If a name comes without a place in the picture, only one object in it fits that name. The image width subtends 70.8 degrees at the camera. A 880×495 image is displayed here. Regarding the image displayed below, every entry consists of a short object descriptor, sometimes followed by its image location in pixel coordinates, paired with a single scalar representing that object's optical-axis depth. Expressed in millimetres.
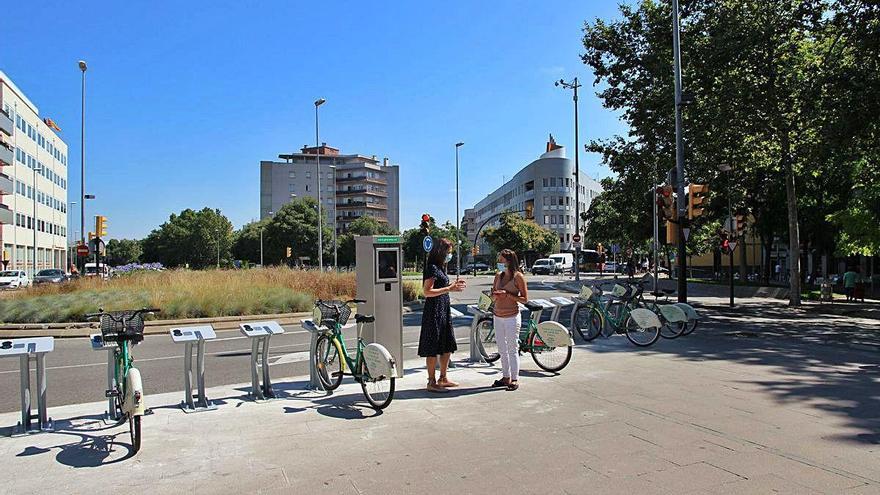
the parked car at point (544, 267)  65750
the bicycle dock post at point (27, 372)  5668
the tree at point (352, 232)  76125
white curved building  97562
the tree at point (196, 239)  85750
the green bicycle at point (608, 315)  11570
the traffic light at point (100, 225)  31984
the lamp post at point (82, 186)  38156
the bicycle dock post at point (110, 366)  5922
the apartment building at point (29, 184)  53656
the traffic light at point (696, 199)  16438
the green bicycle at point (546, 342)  8258
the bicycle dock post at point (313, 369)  7449
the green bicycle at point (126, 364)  5074
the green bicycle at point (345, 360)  6312
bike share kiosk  7629
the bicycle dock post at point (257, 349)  6953
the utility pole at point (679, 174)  16969
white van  70906
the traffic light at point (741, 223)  24095
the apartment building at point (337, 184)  115875
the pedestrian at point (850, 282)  24500
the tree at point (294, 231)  65062
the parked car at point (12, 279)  39125
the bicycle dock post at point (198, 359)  6449
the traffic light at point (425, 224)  21417
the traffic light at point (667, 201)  17312
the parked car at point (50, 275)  41988
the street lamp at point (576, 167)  42888
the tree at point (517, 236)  76562
